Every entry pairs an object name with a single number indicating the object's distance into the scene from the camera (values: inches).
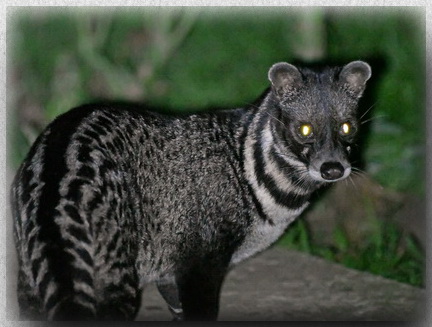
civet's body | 336.8
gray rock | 434.6
